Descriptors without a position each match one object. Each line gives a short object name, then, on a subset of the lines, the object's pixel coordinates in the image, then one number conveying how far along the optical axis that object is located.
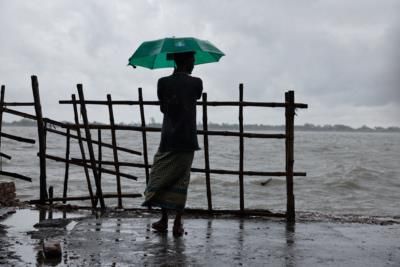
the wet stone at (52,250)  4.52
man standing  5.47
